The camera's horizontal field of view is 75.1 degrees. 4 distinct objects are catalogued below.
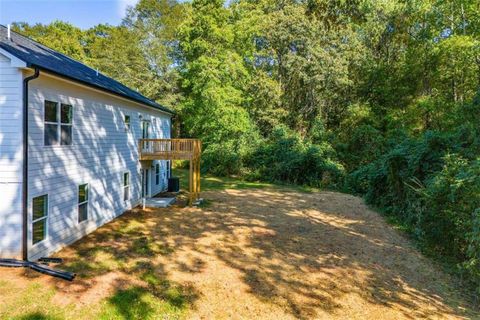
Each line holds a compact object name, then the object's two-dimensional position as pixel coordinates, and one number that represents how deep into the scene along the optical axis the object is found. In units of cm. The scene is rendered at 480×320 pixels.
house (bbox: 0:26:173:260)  768
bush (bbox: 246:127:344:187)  2327
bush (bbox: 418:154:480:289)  750
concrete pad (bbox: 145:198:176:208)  1550
